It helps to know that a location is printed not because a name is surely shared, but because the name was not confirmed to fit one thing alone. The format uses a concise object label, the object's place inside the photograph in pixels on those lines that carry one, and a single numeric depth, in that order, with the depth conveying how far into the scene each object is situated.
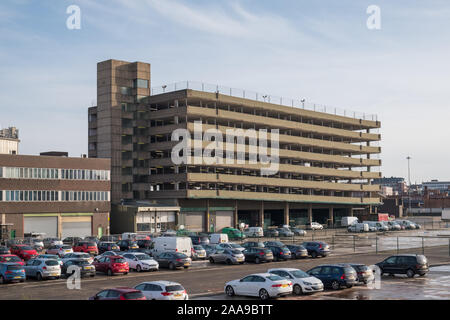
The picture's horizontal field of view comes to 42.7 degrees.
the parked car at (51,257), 41.70
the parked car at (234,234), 85.25
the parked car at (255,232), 88.64
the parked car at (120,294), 23.00
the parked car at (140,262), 44.41
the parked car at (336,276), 33.22
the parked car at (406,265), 39.41
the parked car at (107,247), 58.34
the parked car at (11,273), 37.12
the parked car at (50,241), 67.69
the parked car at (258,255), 50.72
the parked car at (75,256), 44.14
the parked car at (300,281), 30.86
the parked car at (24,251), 54.16
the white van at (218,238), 66.38
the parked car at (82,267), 40.75
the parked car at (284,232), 88.12
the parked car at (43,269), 39.56
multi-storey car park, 103.00
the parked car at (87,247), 58.91
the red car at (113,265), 41.83
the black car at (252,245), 54.68
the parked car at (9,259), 44.20
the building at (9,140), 106.75
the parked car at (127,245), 61.28
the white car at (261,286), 29.16
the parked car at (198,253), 54.53
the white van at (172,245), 50.84
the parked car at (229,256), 49.91
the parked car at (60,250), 53.66
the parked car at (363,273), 35.03
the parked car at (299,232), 90.00
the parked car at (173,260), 46.22
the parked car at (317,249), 55.78
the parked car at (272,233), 87.88
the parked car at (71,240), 74.25
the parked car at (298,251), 54.25
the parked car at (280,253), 52.38
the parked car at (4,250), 52.26
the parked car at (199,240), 64.43
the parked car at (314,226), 111.19
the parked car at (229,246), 52.78
